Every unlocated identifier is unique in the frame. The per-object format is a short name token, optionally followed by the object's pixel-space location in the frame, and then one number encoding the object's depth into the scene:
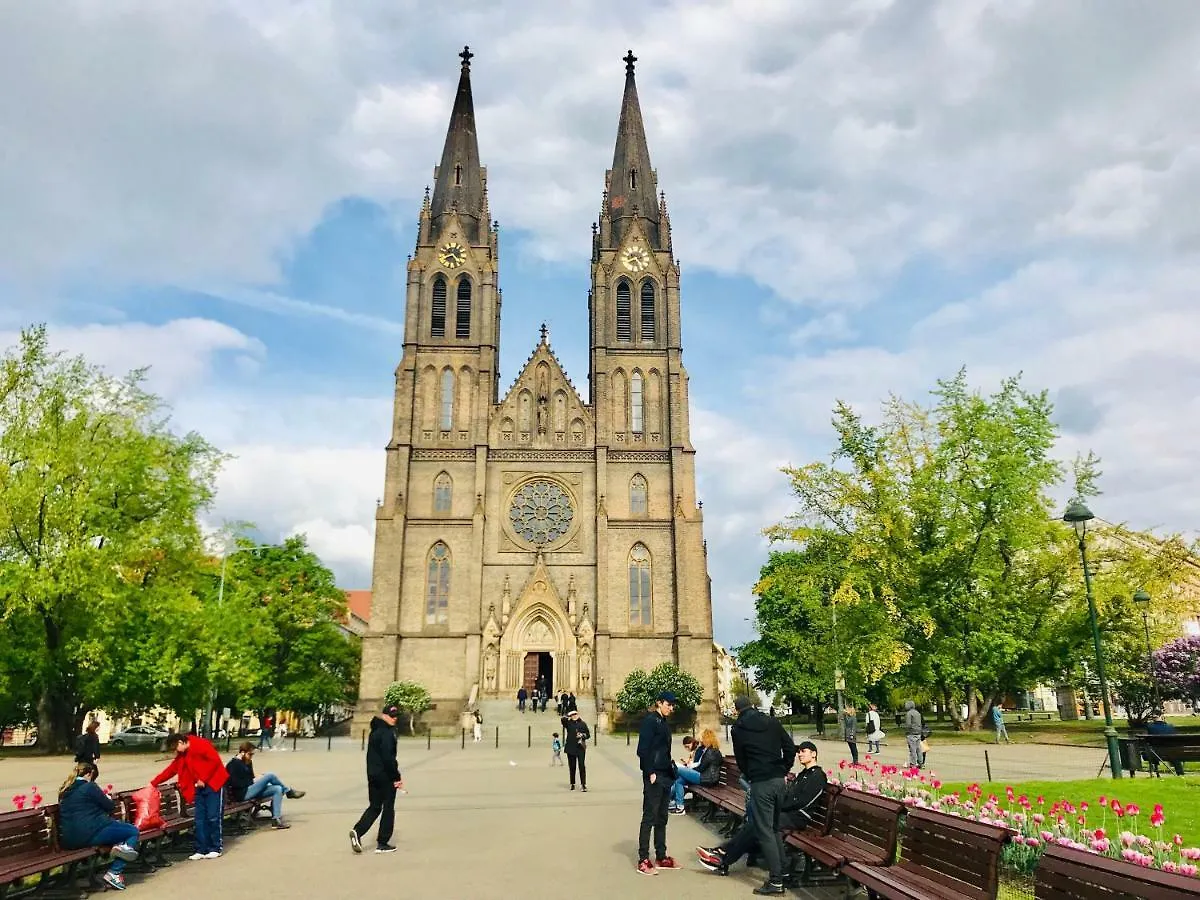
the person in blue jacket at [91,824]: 8.47
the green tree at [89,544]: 26.91
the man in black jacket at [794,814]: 8.66
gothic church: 45.06
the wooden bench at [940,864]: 6.17
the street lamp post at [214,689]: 30.71
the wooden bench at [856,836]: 7.72
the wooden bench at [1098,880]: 4.60
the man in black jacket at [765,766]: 8.39
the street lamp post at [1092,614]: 15.35
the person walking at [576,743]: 16.77
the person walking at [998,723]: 27.49
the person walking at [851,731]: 22.21
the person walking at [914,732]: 19.58
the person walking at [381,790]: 10.26
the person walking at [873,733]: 24.94
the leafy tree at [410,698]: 41.81
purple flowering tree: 44.25
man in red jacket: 10.02
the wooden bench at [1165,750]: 16.89
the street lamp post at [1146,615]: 25.89
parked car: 45.84
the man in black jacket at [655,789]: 9.18
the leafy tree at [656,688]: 40.94
